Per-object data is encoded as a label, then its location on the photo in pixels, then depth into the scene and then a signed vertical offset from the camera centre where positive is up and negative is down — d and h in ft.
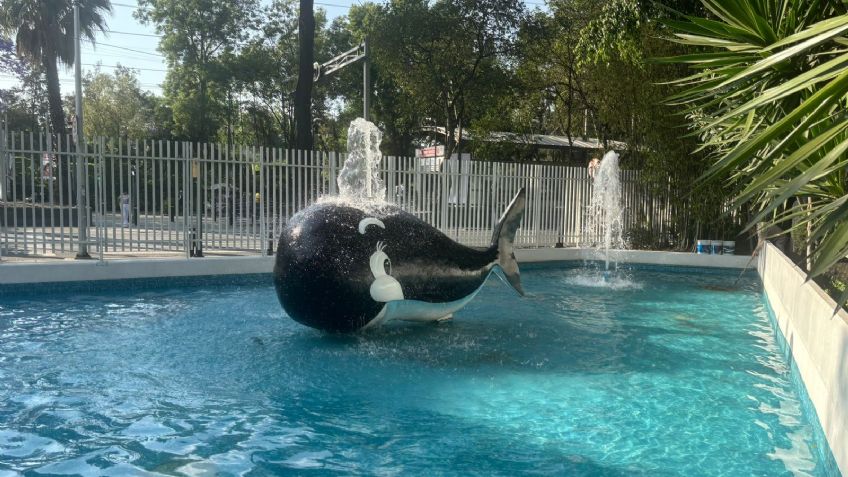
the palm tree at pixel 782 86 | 7.80 +2.49
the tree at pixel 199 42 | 118.32 +32.16
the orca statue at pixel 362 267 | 21.42 -1.80
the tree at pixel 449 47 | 80.74 +21.51
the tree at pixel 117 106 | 159.74 +27.33
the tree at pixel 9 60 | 99.78 +24.64
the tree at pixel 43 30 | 90.48 +26.17
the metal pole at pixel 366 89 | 68.29 +13.39
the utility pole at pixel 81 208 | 37.50 +0.30
